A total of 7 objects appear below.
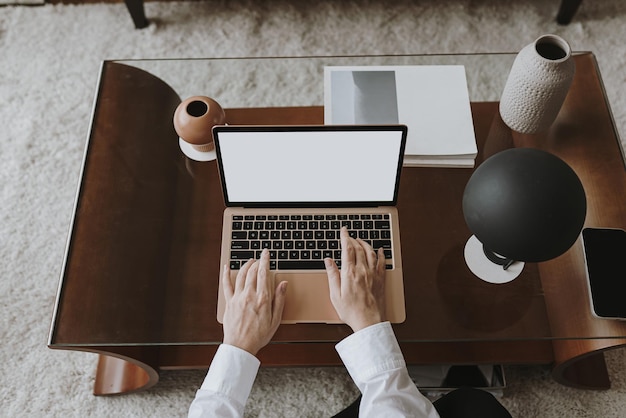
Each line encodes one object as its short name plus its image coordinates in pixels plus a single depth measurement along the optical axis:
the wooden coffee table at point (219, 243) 1.01
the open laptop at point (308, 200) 0.98
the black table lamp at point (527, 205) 0.77
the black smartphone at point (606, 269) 0.98
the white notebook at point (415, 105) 1.15
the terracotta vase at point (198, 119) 1.10
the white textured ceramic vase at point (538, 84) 1.03
